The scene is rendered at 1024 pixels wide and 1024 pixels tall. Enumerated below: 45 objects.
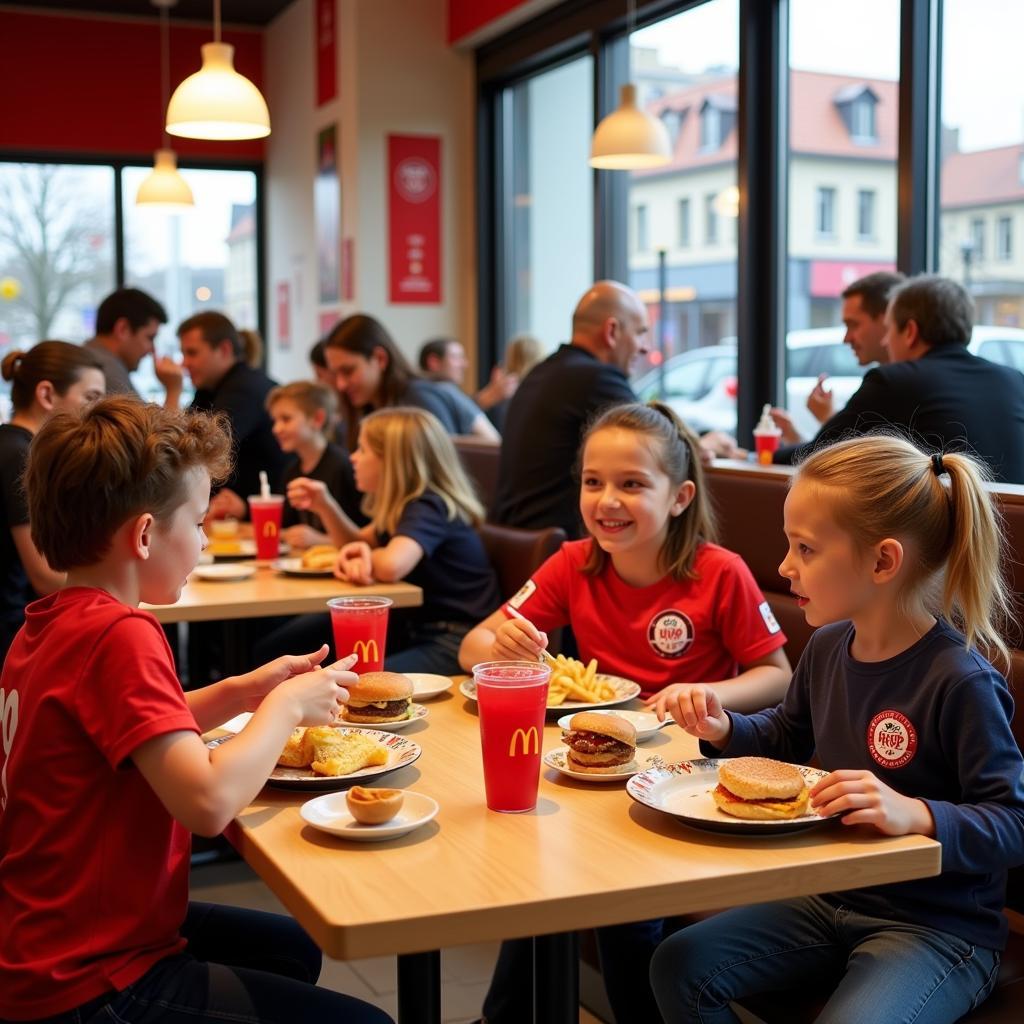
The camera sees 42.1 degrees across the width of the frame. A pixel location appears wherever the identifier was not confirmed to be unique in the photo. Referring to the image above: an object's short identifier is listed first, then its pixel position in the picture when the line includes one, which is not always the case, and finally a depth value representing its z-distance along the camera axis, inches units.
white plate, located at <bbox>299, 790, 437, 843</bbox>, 62.4
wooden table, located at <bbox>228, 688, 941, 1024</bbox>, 54.4
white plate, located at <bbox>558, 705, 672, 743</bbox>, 82.9
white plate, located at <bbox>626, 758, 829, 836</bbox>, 63.0
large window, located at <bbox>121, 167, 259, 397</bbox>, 389.7
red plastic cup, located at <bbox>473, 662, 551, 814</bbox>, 67.0
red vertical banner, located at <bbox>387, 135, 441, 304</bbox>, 309.0
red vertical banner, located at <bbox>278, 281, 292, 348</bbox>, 376.5
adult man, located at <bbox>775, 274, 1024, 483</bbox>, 140.3
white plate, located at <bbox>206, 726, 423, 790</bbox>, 70.3
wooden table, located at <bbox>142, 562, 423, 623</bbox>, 132.8
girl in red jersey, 100.2
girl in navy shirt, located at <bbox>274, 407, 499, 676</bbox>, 149.6
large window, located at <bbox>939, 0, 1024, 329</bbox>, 169.2
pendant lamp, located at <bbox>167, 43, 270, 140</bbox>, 175.3
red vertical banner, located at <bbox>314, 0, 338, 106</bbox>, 321.7
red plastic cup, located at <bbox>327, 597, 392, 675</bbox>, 90.8
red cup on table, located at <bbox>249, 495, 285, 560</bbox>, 161.8
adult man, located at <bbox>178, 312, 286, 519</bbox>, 224.5
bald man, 171.5
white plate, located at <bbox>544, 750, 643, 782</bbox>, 72.4
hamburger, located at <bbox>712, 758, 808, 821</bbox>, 64.1
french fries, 89.0
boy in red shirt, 62.5
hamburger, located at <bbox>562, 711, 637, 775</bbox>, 73.6
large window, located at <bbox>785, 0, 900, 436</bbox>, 191.3
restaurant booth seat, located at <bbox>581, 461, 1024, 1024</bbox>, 74.4
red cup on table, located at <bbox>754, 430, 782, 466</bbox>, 165.5
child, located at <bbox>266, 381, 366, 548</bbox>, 186.1
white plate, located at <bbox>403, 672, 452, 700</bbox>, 93.7
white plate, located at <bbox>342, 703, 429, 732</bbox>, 83.3
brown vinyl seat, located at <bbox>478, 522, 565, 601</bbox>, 142.8
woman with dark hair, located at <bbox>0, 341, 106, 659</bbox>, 142.7
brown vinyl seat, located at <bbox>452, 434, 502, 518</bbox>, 204.2
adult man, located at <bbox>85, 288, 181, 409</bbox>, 255.2
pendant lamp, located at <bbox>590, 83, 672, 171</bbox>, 206.5
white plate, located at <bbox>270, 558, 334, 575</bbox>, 151.0
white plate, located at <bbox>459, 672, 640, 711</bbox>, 87.9
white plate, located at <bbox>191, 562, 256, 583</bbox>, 149.2
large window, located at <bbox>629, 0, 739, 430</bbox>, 227.3
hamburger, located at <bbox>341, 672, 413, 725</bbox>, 83.4
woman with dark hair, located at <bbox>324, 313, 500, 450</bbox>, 205.3
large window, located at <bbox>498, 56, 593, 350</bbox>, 287.0
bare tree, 371.2
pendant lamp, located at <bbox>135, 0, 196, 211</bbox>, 271.4
